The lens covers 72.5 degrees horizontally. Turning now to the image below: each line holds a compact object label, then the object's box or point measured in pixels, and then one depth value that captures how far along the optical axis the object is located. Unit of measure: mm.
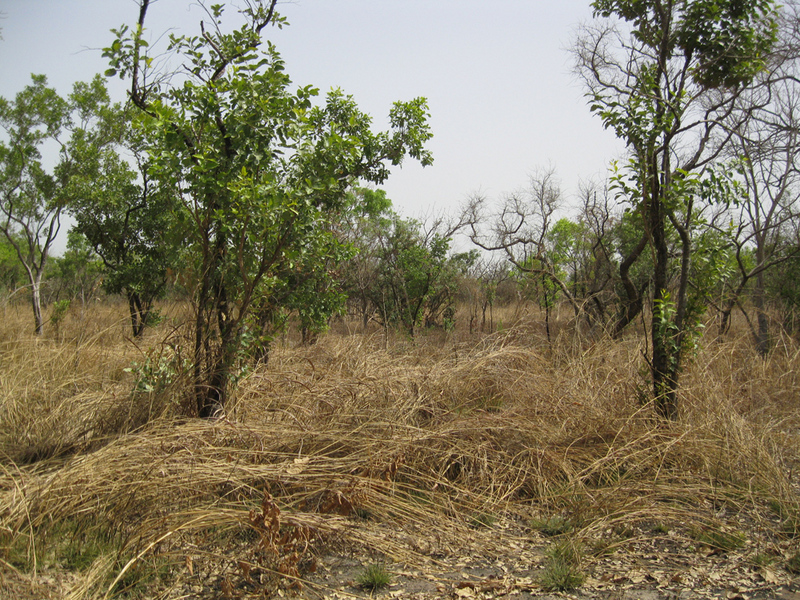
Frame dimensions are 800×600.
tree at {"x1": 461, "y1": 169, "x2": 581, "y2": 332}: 10609
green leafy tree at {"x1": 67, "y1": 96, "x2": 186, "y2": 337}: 9742
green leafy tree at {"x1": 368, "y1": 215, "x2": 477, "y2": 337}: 12234
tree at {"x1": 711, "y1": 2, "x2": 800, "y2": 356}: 8922
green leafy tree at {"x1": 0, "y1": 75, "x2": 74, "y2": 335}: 12547
